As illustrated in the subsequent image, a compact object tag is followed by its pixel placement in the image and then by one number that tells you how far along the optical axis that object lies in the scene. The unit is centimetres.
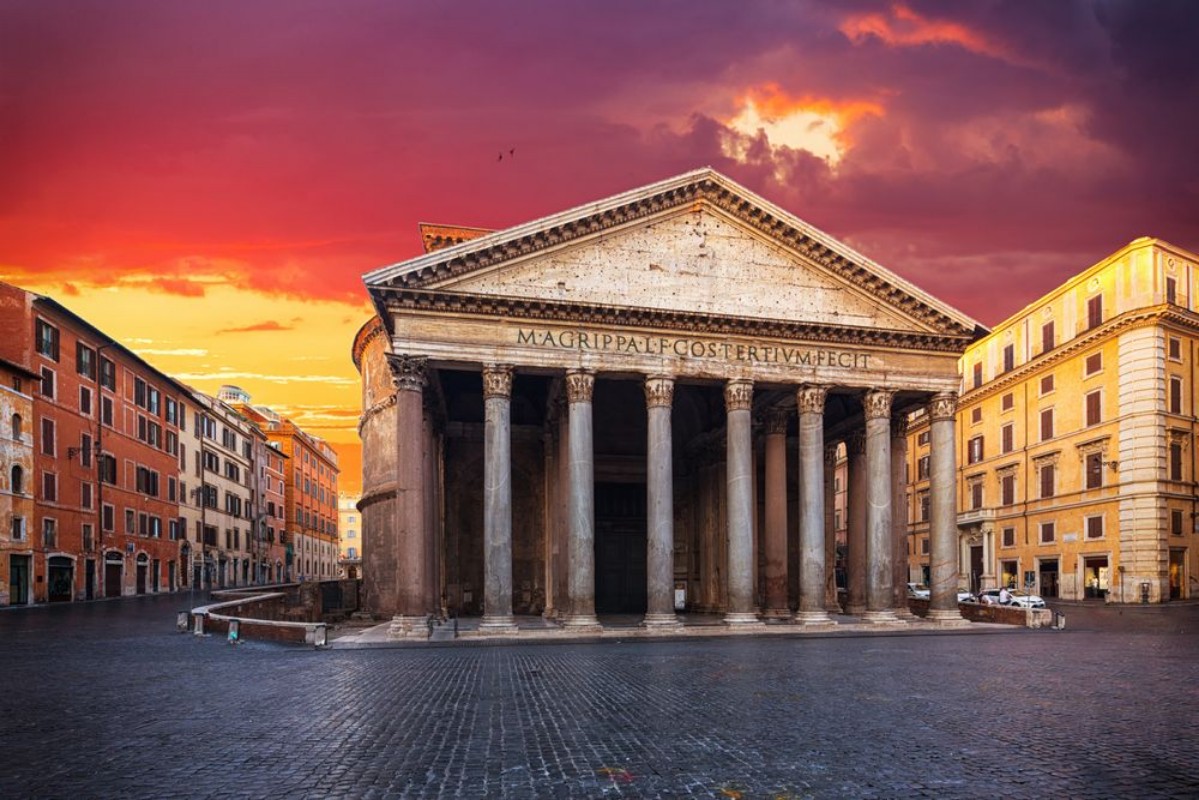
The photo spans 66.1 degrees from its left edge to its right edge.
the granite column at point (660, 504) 2570
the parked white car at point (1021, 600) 3802
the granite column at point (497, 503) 2450
